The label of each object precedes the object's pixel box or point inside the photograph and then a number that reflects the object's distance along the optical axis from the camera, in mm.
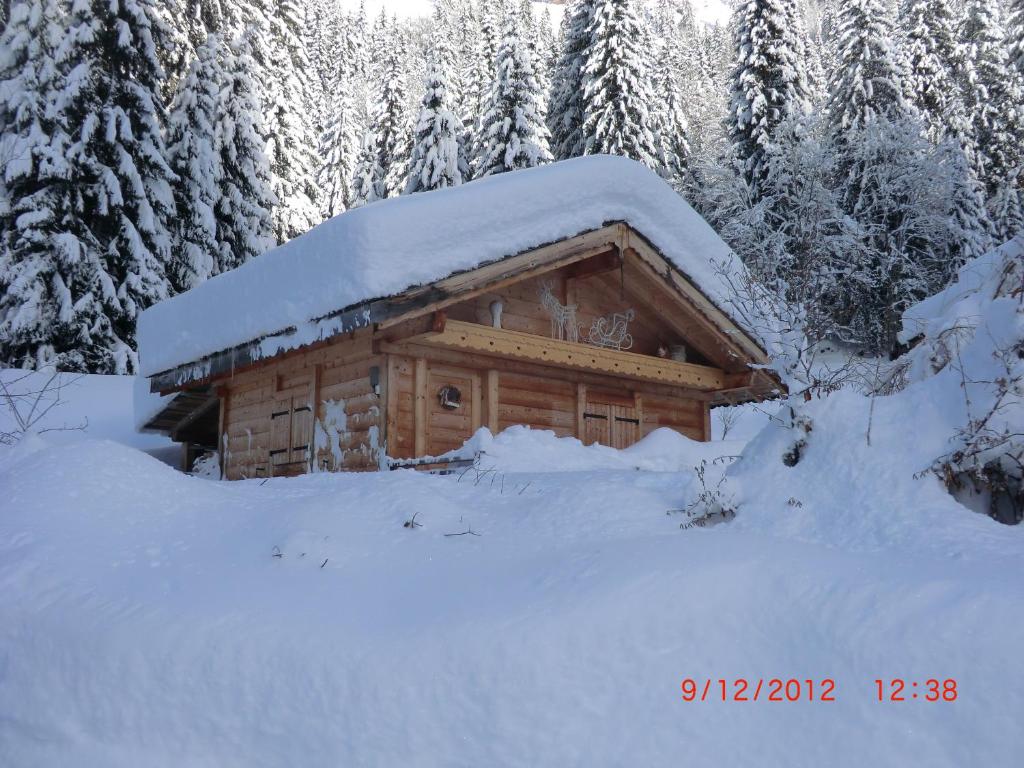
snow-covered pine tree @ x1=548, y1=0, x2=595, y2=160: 33469
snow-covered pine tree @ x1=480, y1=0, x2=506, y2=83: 38125
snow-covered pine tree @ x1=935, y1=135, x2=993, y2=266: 29078
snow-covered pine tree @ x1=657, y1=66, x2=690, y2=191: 35938
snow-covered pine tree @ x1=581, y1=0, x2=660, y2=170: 31266
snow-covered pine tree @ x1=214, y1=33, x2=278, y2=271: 24891
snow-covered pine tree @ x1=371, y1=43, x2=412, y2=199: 38719
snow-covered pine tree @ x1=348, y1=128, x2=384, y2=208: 41206
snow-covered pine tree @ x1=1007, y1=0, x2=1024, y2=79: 32812
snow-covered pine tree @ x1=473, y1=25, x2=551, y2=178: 29922
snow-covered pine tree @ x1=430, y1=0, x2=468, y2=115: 34281
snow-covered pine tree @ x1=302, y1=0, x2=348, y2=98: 63594
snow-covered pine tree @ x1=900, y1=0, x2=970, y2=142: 33156
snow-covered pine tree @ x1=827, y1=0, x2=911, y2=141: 30781
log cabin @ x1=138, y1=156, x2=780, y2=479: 9156
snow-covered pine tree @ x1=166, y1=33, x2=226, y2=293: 22797
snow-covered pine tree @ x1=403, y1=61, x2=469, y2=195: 31453
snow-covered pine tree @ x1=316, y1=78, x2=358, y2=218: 40688
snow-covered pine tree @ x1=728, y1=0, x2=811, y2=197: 31250
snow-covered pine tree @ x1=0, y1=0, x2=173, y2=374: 18594
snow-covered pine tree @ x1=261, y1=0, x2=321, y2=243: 28719
